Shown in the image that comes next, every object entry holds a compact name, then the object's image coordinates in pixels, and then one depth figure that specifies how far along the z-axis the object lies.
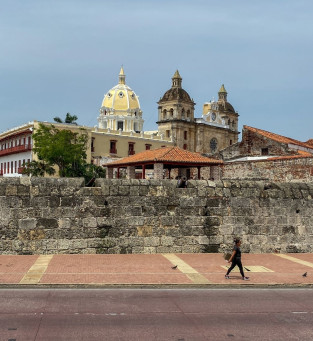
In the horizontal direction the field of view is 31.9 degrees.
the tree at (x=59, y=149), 63.16
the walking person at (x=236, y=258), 12.90
